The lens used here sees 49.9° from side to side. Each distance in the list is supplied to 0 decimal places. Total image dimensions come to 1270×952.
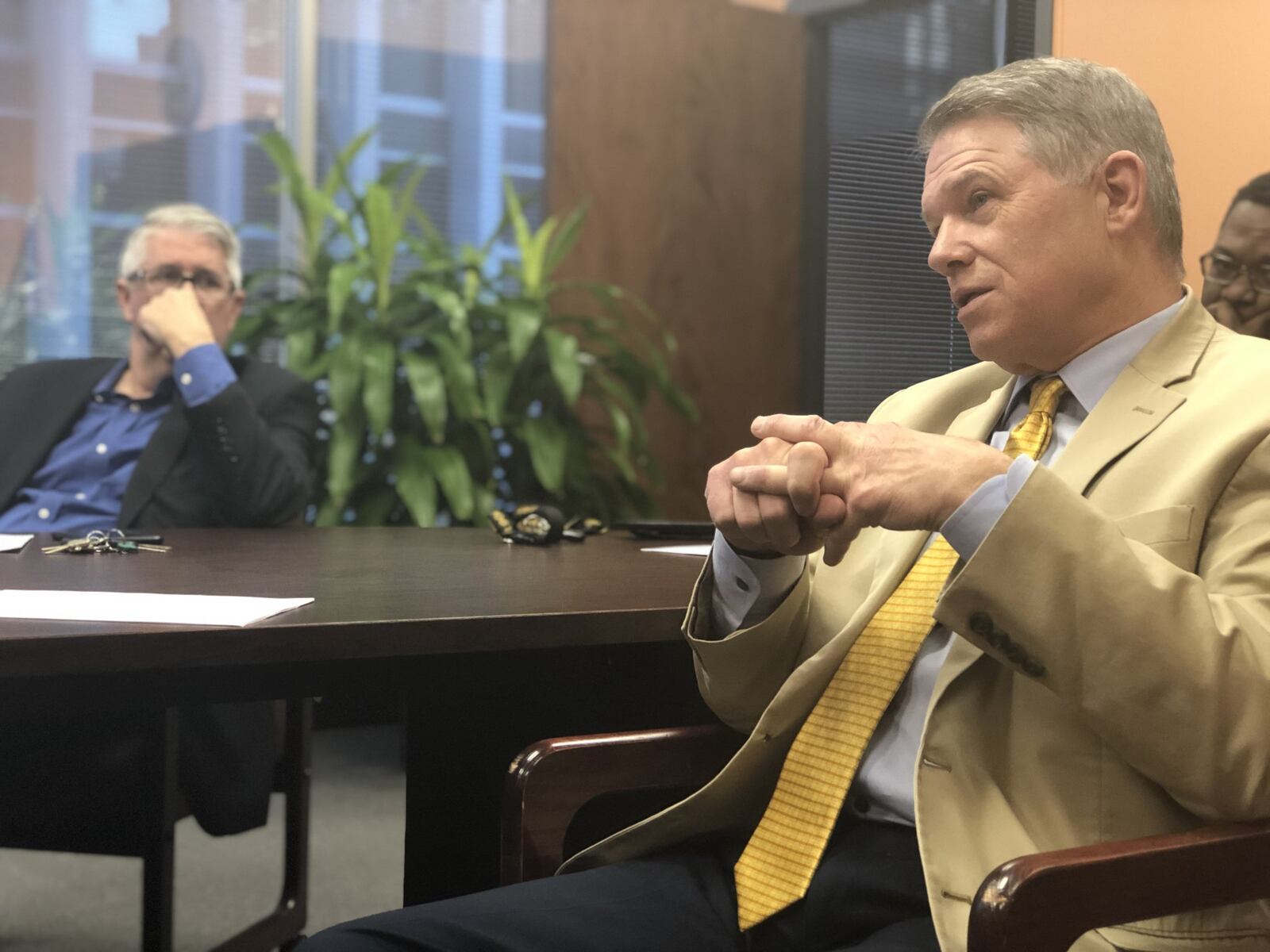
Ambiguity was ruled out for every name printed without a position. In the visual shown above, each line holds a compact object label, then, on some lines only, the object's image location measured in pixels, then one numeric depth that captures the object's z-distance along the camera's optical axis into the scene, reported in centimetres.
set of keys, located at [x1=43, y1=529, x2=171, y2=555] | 193
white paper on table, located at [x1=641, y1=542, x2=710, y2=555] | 211
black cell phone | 238
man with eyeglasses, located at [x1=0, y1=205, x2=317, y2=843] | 283
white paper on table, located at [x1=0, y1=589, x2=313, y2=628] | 122
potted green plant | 391
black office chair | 202
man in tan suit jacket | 104
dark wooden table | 117
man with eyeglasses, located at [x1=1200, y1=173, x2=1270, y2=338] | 182
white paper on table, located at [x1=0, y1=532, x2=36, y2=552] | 196
